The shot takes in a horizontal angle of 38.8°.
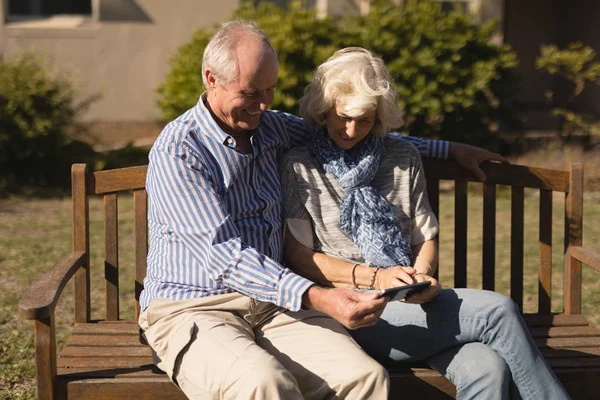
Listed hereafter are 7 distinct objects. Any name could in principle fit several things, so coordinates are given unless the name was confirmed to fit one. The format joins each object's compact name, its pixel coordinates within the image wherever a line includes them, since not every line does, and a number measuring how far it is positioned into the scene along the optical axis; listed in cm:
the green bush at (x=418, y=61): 915
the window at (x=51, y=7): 1213
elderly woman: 330
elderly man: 301
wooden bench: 320
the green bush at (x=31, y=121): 902
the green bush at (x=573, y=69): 984
